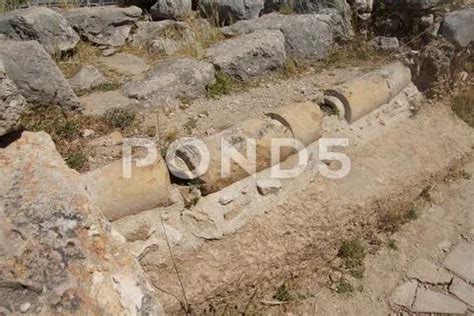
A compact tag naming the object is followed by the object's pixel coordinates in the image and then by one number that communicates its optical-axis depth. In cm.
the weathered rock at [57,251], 195
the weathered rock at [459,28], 476
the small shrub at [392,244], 359
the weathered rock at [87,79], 402
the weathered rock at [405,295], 324
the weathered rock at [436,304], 320
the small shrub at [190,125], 363
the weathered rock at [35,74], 336
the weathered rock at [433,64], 468
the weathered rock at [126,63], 447
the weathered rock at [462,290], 327
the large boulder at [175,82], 392
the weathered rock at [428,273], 341
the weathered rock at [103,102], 368
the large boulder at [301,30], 480
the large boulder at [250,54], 436
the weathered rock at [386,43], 505
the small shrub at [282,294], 312
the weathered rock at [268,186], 324
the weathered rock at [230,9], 549
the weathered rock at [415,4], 500
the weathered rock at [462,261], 345
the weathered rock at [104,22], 482
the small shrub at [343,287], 325
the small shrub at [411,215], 379
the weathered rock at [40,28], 421
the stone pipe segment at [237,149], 302
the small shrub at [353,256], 339
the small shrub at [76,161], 301
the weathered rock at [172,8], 552
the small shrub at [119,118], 356
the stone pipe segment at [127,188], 269
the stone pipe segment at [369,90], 396
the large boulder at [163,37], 486
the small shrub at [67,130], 333
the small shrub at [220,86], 418
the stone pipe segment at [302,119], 349
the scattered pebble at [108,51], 481
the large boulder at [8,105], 240
